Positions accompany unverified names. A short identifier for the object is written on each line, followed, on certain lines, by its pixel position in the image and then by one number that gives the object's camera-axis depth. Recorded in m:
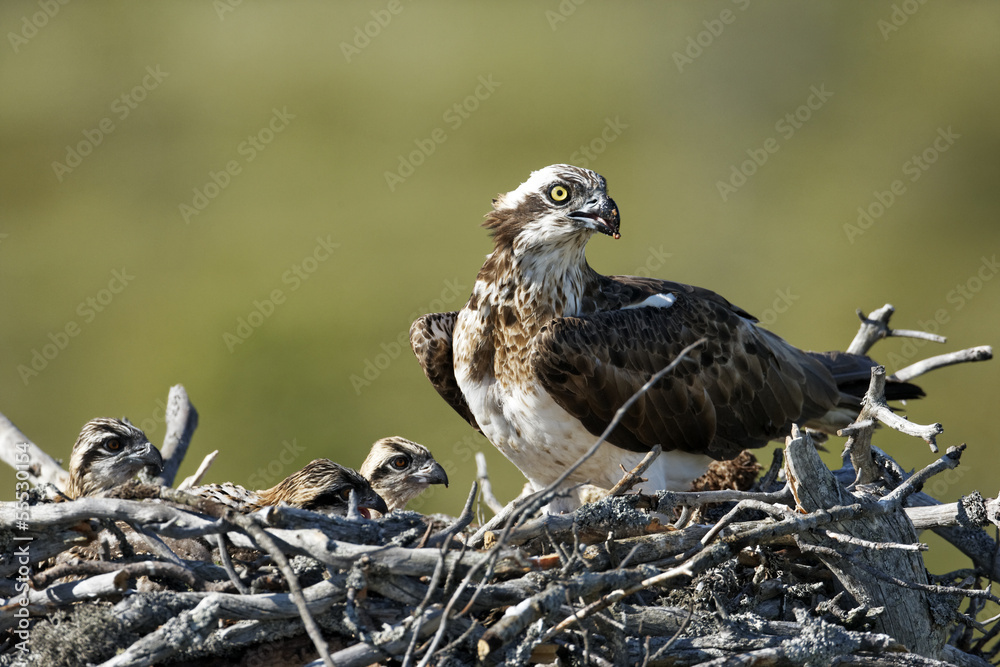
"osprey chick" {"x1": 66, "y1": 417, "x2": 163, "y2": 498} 11.51
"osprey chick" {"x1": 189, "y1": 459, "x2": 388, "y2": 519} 10.48
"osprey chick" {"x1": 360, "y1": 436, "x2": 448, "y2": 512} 12.52
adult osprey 10.96
